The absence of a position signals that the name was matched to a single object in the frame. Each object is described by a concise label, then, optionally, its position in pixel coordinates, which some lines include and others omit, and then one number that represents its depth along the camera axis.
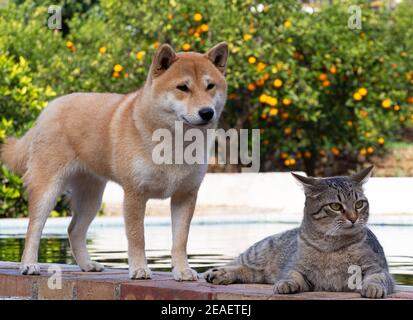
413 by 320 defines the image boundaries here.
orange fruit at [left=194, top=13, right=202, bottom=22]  18.67
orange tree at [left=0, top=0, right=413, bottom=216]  18.89
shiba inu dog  7.91
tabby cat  7.04
